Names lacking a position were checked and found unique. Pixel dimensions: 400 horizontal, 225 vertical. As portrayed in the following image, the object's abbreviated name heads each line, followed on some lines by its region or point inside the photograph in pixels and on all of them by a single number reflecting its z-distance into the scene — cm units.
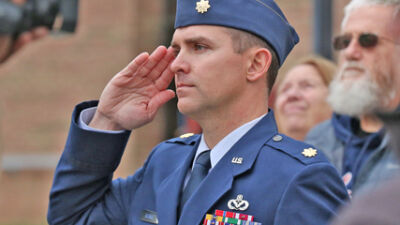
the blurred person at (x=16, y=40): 788
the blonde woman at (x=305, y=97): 879
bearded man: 631
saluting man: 404
